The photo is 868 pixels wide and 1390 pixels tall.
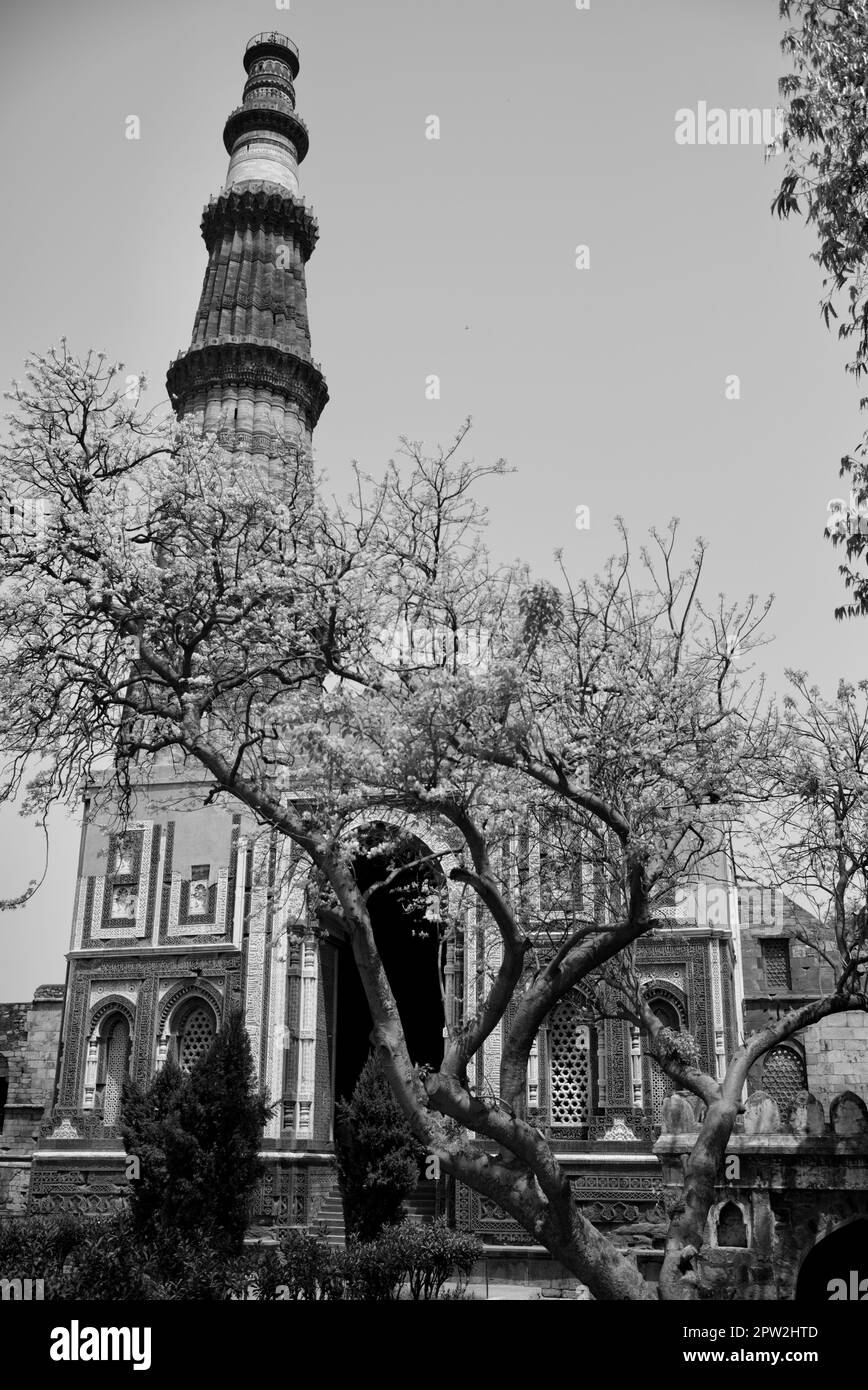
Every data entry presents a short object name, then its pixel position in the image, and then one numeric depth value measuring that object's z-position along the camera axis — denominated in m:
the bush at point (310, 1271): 15.15
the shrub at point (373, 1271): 15.79
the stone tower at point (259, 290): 34.66
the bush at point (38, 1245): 15.73
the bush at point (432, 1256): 17.09
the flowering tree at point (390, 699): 11.42
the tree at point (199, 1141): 21.62
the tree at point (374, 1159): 22.16
